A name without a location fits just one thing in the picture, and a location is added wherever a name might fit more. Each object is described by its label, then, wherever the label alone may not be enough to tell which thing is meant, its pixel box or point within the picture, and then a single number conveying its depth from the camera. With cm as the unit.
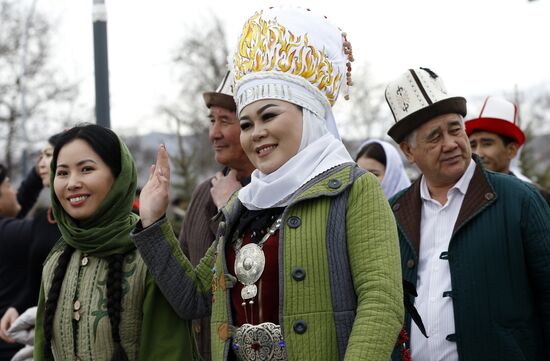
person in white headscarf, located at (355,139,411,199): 567
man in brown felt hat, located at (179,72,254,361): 414
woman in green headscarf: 301
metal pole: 509
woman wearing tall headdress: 237
